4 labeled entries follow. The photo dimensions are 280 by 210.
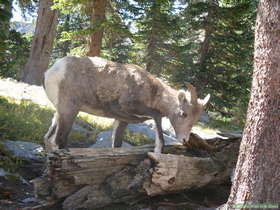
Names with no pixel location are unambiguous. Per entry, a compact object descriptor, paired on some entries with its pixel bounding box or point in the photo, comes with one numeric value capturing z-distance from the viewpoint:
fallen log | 5.42
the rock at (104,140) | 8.92
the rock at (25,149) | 7.37
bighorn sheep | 7.06
